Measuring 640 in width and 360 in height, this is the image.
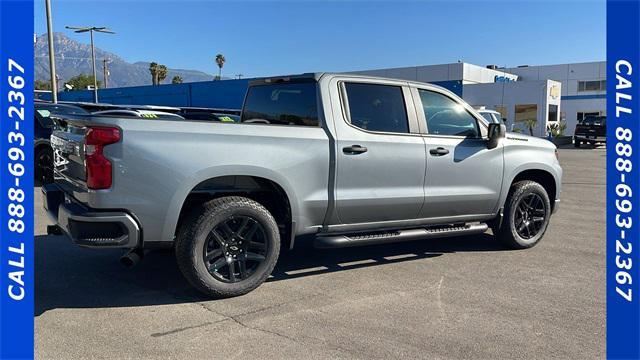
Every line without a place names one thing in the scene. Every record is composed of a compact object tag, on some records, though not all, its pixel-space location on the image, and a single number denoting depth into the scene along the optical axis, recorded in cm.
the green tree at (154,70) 7857
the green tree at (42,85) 9525
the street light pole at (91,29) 3033
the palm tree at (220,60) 9631
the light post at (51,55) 2055
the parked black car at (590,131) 3147
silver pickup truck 399
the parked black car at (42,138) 1084
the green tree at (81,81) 10098
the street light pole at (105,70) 5898
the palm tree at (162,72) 8694
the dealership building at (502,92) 3616
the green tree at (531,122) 3606
